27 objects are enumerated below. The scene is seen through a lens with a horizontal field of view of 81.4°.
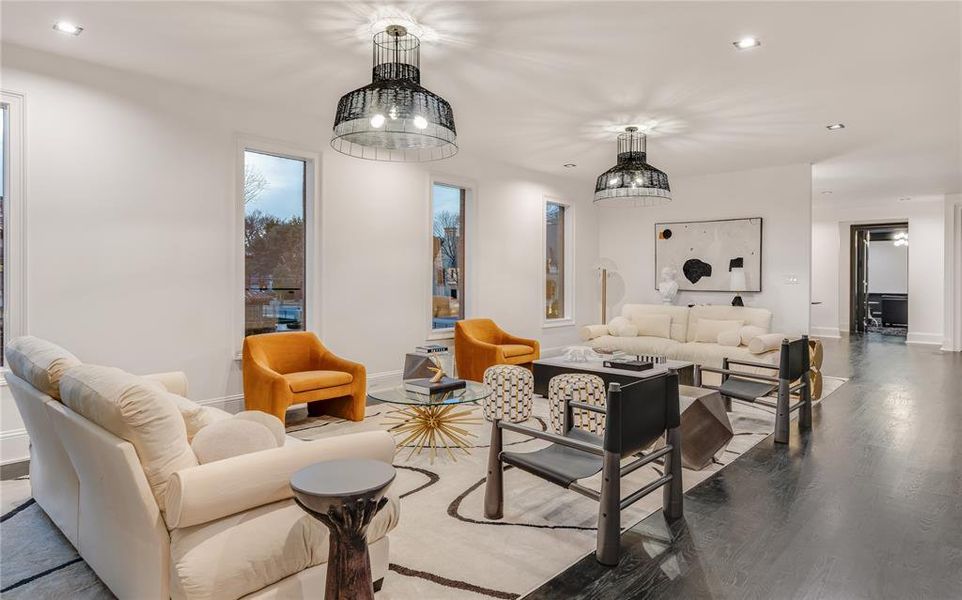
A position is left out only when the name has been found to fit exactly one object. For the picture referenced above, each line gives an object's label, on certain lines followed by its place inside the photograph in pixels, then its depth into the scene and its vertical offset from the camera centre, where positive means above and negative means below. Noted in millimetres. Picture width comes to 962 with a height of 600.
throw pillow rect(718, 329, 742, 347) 6461 -460
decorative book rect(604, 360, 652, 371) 4734 -572
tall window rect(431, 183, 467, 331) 6773 +522
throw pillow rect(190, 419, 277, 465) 1861 -486
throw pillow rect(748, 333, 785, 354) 5941 -483
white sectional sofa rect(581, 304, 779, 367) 6438 -494
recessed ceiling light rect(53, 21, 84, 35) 3434 +1677
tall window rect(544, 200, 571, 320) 8367 +578
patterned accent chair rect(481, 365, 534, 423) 3945 -690
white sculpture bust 8109 +177
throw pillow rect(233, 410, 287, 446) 2225 -507
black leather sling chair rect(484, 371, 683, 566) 2258 -715
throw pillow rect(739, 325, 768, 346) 6426 -398
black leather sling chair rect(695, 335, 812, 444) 4070 -680
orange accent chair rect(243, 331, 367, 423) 4262 -642
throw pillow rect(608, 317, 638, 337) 7383 -397
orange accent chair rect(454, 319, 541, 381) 6066 -562
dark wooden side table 1592 -635
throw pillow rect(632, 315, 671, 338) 7320 -359
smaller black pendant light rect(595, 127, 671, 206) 5150 +1089
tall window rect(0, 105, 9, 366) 3740 +640
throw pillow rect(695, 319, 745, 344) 6762 -362
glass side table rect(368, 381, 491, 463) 3588 -951
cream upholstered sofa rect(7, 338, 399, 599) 1643 -643
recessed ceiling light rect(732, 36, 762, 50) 3562 +1647
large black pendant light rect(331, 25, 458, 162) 3029 +1045
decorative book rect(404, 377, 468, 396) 3723 -599
